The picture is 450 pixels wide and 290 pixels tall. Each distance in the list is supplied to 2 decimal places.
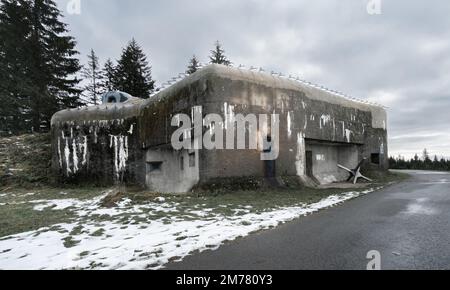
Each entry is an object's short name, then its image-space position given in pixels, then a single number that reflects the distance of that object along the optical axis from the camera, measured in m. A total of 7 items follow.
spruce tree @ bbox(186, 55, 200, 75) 42.34
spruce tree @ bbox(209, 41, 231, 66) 41.53
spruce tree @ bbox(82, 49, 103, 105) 38.09
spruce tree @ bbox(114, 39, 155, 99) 33.41
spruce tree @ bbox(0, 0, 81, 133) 25.75
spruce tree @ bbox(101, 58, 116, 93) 35.66
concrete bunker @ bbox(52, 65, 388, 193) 11.59
